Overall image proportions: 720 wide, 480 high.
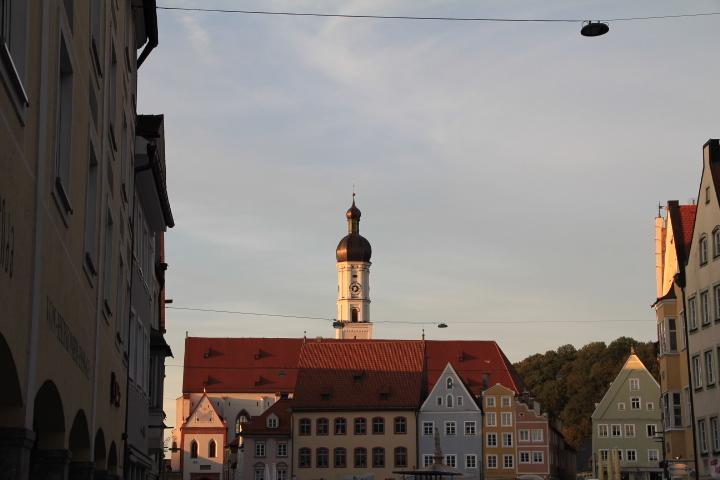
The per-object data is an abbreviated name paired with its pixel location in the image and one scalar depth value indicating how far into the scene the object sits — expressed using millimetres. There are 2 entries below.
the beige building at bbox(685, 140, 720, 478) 41062
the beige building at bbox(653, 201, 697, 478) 45500
